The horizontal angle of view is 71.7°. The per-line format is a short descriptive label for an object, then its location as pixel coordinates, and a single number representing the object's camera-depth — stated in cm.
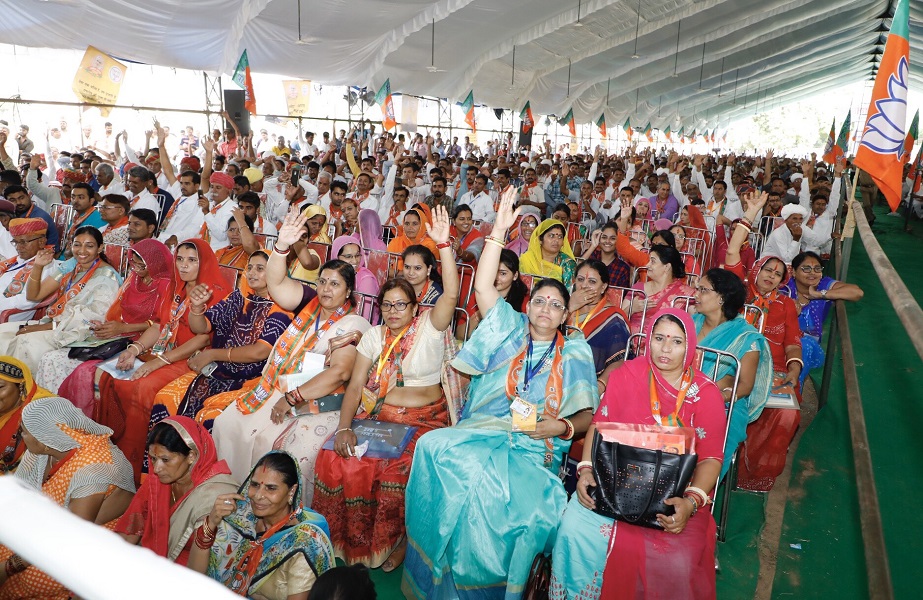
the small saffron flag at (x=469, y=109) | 1598
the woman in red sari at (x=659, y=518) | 223
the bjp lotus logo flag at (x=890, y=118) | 367
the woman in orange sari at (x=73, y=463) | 258
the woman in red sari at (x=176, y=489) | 239
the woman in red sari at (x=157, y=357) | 364
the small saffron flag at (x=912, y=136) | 1439
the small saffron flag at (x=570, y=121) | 1915
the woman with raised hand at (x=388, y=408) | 287
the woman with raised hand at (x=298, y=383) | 313
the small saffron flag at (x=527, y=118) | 1635
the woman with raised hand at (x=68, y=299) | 414
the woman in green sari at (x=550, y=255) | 480
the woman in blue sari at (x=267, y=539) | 203
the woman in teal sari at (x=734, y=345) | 309
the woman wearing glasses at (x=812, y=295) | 429
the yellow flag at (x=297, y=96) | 1367
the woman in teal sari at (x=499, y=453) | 244
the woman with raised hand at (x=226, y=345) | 351
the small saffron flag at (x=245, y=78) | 1063
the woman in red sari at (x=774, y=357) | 353
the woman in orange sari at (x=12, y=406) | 287
